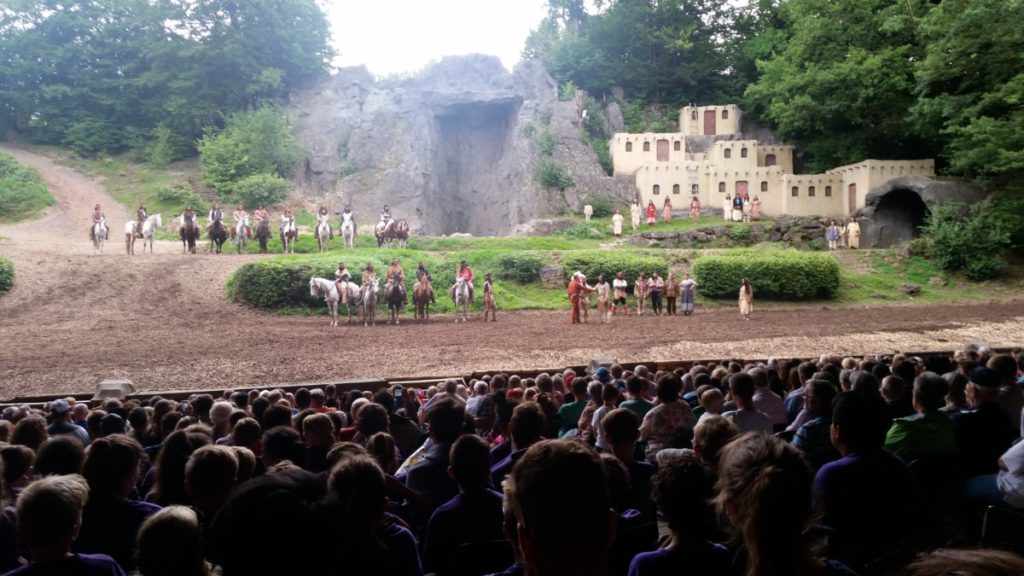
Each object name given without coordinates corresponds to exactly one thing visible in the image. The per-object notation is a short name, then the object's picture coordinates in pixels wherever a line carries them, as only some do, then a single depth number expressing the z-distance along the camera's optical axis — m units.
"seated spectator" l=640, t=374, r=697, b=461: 5.72
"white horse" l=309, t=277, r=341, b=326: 22.17
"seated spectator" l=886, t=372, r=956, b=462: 4.61
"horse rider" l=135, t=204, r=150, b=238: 29.80
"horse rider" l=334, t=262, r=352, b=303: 22.58
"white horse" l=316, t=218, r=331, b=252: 31.14
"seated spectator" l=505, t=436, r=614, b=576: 1.91
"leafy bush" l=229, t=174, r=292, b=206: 41.16
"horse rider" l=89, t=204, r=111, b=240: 27.72
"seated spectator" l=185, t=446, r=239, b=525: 3.47
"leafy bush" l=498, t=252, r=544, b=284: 29.31
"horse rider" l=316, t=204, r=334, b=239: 31.33
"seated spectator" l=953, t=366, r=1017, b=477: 4.74
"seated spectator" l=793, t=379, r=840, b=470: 4.95
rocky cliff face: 46.59
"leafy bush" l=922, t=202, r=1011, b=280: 29.39
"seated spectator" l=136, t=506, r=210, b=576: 2.47
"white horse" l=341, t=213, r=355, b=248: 32.97
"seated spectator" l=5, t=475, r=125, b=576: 2.71
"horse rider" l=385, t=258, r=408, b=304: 22.73
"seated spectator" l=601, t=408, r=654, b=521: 4.35
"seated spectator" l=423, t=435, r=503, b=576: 3.46
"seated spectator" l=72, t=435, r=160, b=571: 3.44
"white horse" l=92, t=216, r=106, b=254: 27.78
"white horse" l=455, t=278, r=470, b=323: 23.47
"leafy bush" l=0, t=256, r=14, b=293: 22.53
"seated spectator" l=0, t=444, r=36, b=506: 4.20
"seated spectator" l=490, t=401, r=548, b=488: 4.73
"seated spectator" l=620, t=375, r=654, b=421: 6.38
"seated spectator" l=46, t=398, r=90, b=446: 6.14
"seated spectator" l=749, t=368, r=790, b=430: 6.66
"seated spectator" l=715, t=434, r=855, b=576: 2.20
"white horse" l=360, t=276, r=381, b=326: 22.41
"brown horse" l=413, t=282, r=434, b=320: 23.59
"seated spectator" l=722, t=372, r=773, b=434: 5.61
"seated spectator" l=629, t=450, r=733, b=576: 2.62
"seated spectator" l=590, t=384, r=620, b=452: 6.05
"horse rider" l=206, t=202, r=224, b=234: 29.19
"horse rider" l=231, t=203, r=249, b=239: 30.77
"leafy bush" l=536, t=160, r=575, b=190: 45.88
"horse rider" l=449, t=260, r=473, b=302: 23.77
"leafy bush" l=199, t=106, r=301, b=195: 43.41
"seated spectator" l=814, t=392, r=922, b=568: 3.37
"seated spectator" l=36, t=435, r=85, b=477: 4.07
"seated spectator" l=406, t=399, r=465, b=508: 4.54
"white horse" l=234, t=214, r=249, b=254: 30.44
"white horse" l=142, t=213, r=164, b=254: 29.45
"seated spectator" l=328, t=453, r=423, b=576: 2.69
